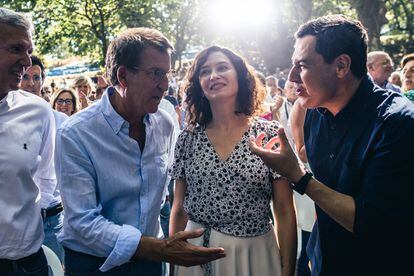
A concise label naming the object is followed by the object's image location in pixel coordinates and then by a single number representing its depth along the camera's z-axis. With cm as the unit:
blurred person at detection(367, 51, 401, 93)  580
